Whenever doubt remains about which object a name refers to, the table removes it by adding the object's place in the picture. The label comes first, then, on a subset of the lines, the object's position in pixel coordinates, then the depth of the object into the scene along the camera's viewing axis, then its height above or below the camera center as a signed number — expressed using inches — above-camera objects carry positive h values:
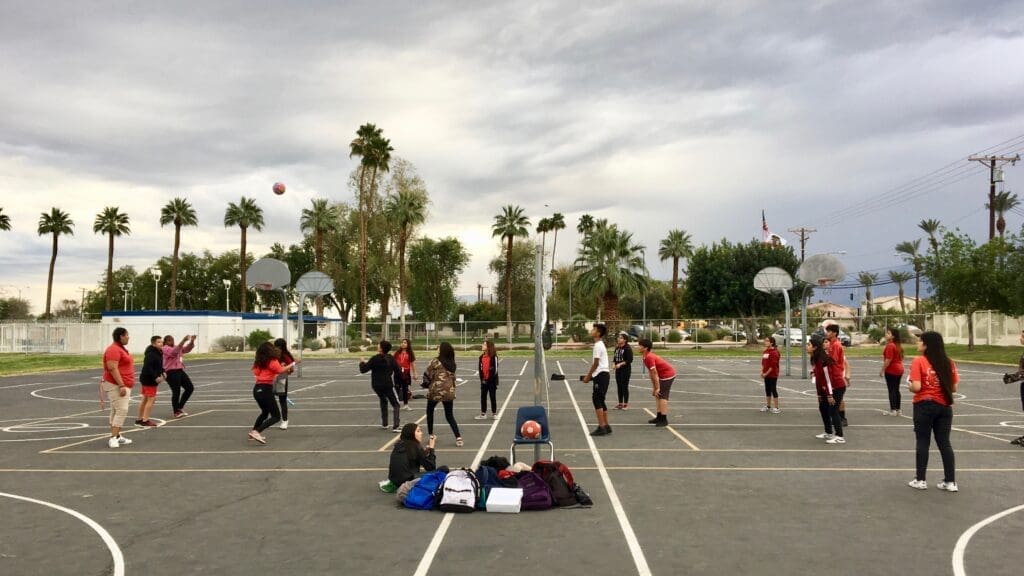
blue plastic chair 378.6 -52.9
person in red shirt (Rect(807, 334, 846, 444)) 492.4 -45.4
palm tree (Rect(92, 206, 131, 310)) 2979.8 +378.3
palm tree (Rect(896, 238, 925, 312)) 4330.7 +416.4
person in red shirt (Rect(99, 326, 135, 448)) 480.4 -42.8
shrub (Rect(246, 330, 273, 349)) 2036.0 -58.0
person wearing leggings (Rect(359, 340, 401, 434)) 554.3 -43.5
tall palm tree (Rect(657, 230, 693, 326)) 2997.0 +288.3
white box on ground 309.7 -77.5
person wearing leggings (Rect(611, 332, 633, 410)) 628.1 -37.4
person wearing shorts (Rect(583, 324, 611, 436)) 527.8 -46.8
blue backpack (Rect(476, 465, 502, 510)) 315.9 -72.5
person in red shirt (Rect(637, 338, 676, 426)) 572.7 -49.7
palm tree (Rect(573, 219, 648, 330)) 2190.0 +149.2
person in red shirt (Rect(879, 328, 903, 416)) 613.3 -40.6
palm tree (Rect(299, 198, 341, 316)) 2617.6 +370.6
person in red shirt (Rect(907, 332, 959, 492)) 341.4 -37.2
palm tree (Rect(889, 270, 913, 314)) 4911.7 +280.8
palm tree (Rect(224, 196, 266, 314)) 2952.8 +413.0
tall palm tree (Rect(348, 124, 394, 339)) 2261.3 +515.5
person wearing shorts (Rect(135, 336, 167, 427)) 593.0 -49.6
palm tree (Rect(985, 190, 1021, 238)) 2677.2 +428.7
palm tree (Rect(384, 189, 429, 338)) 2349.9 +338.2
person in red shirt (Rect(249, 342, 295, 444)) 506.6 -48.1
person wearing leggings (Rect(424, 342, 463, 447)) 477.4 -42.8
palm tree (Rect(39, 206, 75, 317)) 2915.8 +365.8
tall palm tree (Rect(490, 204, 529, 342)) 2765.7 +352.5
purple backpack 314.2 -75.8
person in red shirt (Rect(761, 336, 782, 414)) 659.4 -46.2
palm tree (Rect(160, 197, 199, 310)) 2965.1 +416.4
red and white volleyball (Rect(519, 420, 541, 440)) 374.9 -57.7
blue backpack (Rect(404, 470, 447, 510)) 317.7 -76.7
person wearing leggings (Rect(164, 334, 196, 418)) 662.5 -48.6
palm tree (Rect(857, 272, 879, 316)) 5580.7 +295.1
